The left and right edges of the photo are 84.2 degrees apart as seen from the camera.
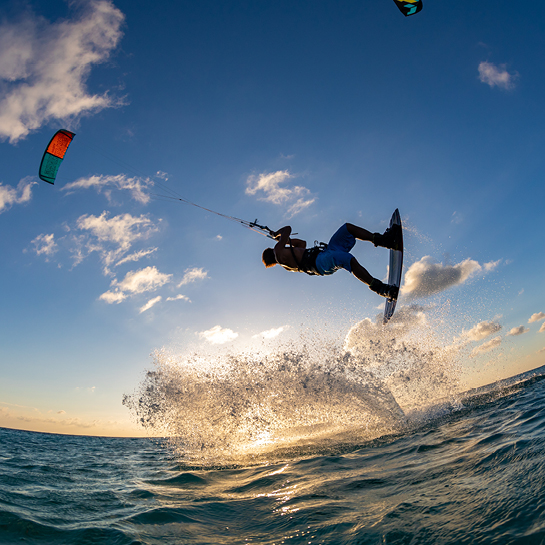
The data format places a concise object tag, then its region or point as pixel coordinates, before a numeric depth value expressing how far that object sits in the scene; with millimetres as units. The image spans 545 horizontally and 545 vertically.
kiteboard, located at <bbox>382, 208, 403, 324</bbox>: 6863
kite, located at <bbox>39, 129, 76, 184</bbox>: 11258
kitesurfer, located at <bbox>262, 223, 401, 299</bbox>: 5836
